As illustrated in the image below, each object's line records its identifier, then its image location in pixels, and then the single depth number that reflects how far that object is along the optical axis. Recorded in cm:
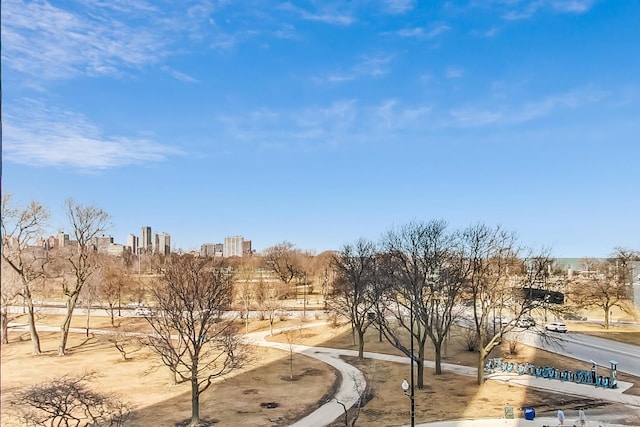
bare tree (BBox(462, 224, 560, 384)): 2733
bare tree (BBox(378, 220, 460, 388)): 2780
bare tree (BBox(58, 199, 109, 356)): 3556
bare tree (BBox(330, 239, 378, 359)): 3588
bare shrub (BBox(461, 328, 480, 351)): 3634
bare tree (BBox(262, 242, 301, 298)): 8669
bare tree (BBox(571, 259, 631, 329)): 4728
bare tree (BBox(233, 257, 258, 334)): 5178
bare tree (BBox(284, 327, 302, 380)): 4028
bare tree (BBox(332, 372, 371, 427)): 1977
